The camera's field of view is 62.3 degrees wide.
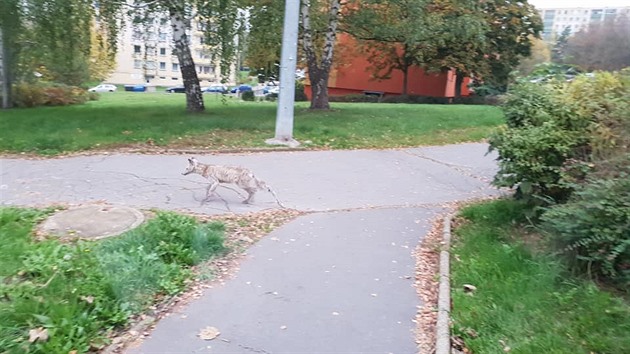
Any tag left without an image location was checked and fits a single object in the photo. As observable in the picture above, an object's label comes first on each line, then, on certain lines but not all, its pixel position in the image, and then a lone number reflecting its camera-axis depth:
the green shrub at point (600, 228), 4.21
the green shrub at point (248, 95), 33.42
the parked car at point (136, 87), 59.10
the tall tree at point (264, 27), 13.88
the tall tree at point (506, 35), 30.52
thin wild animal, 7.02
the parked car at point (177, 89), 59.58
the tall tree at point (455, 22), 15.31
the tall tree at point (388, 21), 14.54
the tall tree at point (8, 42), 11.84
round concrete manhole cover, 5.62
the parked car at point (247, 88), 36.97
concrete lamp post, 10.82
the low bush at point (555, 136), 5.65
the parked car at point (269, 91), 39.81
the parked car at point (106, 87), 54.81
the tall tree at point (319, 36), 15.66
